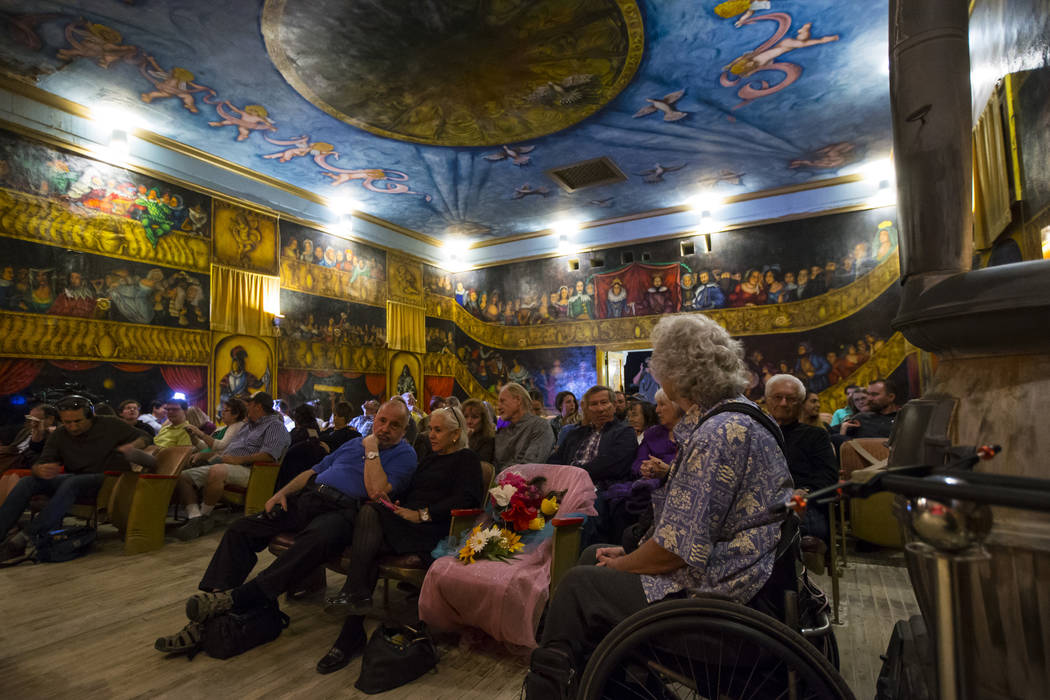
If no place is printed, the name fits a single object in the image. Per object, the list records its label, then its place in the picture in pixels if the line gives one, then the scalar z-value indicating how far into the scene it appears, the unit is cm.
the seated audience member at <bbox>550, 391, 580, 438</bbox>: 776
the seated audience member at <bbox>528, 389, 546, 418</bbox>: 689
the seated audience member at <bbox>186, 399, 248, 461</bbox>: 685
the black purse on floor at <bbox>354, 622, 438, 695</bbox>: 269
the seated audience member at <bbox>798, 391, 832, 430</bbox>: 549
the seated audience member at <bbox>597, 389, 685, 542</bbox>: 363
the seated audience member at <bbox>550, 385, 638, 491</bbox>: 409
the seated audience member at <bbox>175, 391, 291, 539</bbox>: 613
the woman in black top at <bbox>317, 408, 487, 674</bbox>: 306
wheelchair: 137
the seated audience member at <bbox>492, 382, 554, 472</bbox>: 477
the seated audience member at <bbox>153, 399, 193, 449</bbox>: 714
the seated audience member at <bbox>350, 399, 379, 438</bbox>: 793
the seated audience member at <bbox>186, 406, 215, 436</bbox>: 900
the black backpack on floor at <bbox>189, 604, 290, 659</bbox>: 305
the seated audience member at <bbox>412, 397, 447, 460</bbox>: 523
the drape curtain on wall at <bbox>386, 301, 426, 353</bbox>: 1461
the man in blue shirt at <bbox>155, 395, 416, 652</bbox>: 317
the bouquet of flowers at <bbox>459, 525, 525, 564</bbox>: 313
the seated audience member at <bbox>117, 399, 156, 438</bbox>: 820
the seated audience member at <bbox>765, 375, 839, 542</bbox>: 354
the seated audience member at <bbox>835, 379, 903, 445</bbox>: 538
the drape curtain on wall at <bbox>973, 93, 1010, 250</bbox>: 408
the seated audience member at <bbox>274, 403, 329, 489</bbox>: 417
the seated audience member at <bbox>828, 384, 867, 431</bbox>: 938
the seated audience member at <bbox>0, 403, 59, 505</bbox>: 620
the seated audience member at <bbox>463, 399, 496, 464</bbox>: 501
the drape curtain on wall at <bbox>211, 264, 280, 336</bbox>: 1062
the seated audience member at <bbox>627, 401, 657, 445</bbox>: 510
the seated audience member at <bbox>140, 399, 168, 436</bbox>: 888
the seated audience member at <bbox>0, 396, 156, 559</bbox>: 519
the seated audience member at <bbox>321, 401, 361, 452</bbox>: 560
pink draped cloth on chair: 290
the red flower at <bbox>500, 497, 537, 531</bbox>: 332
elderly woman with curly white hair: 167
